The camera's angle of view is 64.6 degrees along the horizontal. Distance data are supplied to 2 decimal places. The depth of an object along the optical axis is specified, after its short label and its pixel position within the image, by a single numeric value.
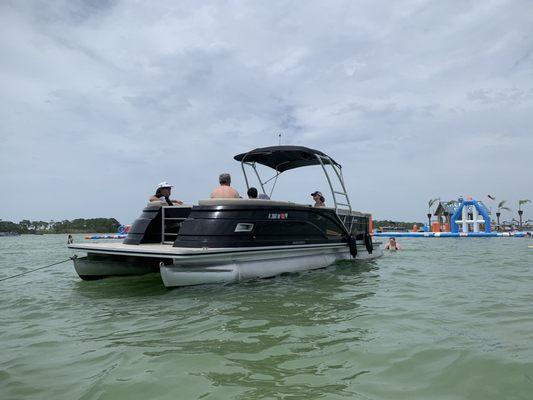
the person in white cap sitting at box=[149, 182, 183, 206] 8.00
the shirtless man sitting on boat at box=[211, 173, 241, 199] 7.12
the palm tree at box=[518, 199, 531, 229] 62.06
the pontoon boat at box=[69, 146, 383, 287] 6.06
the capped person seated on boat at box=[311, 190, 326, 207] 9.71
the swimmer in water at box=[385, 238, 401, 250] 15.56
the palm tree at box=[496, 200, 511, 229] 67.62
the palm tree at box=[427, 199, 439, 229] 67.50
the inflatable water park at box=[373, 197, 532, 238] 30.41
